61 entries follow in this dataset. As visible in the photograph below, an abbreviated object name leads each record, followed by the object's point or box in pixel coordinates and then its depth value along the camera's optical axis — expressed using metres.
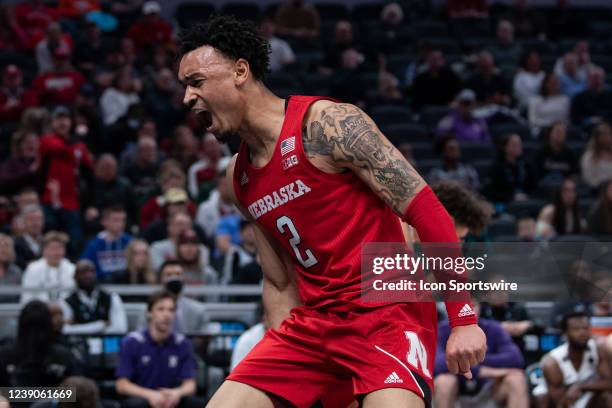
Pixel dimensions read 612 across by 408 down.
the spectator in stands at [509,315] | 8.45
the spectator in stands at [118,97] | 12.86
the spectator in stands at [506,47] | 15.31
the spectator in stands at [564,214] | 10.96
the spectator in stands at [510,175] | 12.19
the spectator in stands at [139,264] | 9.52
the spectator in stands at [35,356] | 7.59
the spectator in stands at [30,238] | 9.89
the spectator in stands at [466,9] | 16.12
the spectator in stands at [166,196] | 10.47
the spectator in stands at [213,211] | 10.73
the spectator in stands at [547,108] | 13.96
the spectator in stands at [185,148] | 11.97
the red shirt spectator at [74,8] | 14.59
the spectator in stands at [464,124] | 13.11
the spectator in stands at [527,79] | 14.29
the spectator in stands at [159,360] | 7.92
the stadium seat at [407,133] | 12.69
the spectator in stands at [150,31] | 14.23
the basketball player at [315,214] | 3.91
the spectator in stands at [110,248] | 9.92
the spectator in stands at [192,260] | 9.55
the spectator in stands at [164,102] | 12.94
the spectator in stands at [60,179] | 10.91
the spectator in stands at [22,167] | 11.19
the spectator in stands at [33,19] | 14.03
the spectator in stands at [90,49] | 13.80
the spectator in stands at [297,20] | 14.85
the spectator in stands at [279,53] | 14.19
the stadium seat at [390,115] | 13.13
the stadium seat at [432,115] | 13.57
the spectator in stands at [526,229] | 10.45
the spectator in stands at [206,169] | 11.47
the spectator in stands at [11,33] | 13.99
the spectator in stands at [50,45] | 13.13
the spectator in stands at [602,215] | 10.85
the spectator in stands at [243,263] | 9.62
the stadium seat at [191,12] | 15.18
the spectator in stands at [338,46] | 14.20
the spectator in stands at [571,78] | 14.54
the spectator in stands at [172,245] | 9.80
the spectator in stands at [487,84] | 14.14
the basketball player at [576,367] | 7.87
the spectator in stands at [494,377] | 7.78
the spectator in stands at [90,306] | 8.77
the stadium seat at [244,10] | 15.29
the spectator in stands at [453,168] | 11.77
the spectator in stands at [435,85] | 13.97
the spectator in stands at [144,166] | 11.54
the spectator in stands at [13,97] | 12.61
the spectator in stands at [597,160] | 12.31
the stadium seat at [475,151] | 12.85
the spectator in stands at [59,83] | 12.69
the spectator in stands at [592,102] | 14.24
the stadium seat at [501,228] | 10.88
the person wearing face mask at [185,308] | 8.85
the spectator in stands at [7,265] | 9.38
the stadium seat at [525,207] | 11.66
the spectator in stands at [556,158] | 12.64
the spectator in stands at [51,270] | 9.22
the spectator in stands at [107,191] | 11.16
